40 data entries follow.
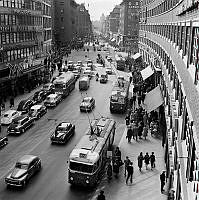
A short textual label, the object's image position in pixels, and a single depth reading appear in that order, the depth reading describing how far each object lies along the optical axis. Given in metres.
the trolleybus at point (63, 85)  47.84
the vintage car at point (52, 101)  42.68
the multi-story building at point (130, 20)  135.50
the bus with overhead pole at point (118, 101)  40.16
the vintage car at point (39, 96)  43.94
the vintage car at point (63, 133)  29.91
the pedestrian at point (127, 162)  23.53
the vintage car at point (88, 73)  67.79
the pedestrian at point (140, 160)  24.38
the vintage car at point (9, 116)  34.82
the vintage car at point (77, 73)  65.57
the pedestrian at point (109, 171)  23.27
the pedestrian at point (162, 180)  21.12
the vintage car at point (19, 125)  32.06
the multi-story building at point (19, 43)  45.28
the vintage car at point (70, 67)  72.36
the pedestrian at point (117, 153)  25.26
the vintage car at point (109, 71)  72.54
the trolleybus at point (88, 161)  21.55
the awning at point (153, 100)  33.22
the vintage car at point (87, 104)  41.06
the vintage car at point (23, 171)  21.80
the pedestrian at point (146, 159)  24.94
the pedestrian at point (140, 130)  31.67
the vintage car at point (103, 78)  61.19
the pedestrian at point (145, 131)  31.44
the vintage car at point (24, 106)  38.31
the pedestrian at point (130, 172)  22.84
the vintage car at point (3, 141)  28.72
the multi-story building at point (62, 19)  129.88
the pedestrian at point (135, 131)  31.27
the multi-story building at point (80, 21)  179.76
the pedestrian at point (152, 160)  24.67
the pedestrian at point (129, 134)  30.52
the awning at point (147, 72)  49.45
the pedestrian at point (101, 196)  19.64
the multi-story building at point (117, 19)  191.75
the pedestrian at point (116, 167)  23.83
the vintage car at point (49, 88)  49.25
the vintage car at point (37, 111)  36.88
